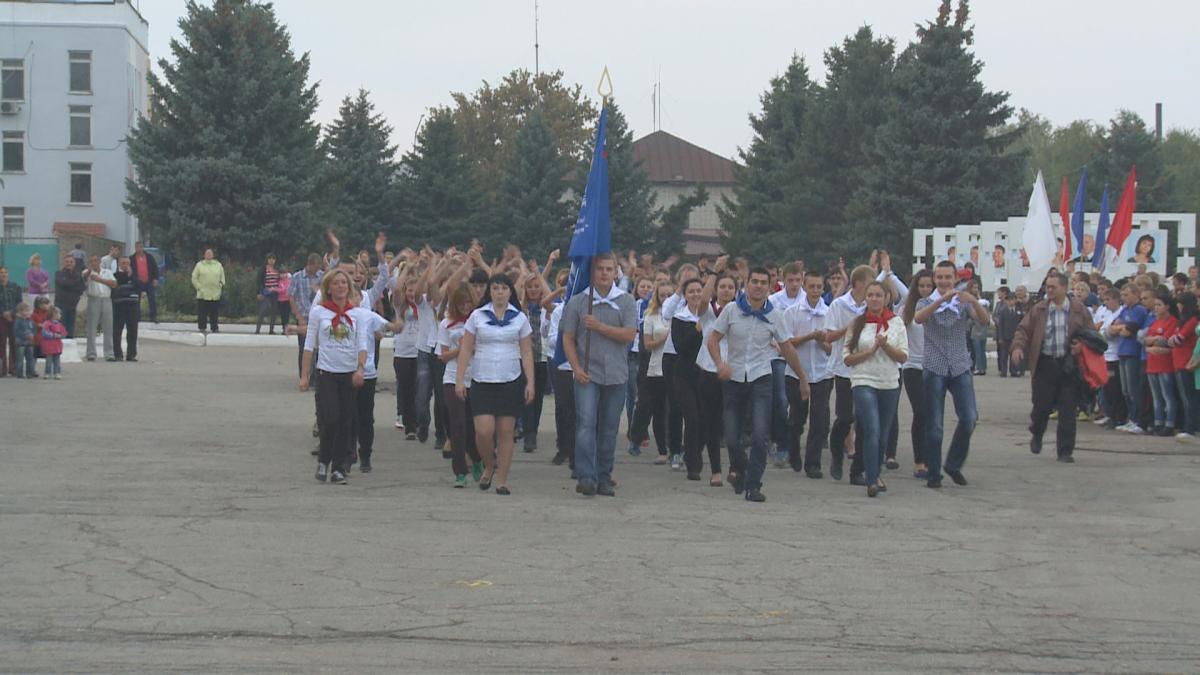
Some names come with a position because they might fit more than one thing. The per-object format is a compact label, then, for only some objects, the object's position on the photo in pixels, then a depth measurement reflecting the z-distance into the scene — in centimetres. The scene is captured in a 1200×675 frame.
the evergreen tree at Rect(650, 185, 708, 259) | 7031
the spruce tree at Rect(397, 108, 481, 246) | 6962
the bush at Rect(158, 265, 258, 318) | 4169
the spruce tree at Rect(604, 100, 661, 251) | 6912
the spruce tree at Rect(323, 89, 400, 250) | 6850
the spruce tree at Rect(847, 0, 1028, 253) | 5566
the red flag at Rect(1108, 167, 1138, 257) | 2841
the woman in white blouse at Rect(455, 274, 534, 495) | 1200
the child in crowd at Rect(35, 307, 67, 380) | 2259
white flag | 2525
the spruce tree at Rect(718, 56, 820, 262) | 6494
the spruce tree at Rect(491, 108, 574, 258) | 6956
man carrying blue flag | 1220
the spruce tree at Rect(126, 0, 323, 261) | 5188
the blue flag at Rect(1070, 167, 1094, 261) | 2934
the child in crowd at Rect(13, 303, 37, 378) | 2248
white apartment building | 6669
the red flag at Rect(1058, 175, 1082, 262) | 2918
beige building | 10150
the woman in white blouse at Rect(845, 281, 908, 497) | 1240
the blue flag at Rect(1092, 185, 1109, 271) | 2917
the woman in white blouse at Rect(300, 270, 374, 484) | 1255
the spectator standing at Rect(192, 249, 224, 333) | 3322
